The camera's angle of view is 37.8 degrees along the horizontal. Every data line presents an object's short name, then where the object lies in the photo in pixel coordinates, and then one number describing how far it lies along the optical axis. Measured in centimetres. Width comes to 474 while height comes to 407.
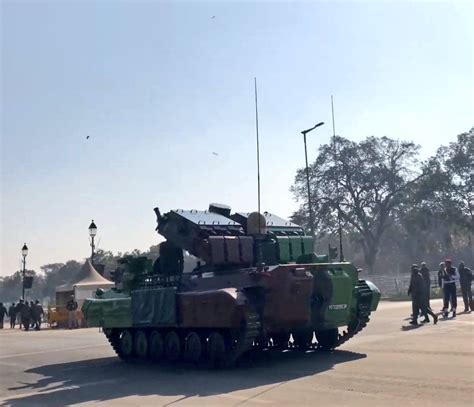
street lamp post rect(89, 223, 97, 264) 3048
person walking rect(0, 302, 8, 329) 3560
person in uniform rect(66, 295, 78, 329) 3116
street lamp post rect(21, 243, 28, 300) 3625
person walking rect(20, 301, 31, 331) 3325
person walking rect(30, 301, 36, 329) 3344
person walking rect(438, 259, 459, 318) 2073
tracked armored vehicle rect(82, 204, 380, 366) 1213
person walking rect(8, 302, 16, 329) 3699
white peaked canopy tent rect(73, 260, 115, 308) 3241
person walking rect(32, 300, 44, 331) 3328
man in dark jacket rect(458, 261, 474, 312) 2203
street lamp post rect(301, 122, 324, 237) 2091
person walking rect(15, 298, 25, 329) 3409
